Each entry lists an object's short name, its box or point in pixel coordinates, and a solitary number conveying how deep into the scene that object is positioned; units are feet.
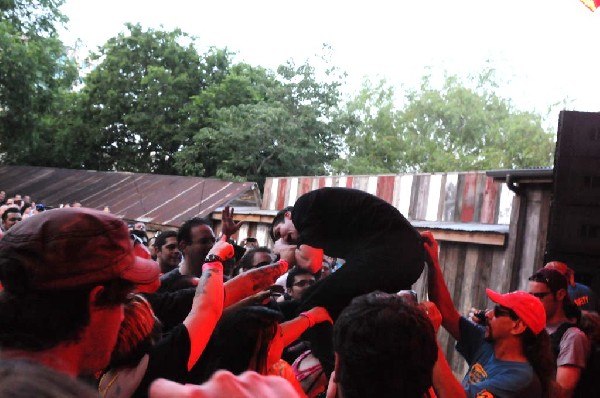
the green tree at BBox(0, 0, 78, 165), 78.07
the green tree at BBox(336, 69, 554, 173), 110.83
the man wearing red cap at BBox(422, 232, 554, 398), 10.98
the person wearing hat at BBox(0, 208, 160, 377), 5.29
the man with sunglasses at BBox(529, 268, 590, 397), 14.52
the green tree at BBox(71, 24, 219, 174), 100.58
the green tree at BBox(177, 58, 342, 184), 82.58
